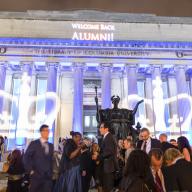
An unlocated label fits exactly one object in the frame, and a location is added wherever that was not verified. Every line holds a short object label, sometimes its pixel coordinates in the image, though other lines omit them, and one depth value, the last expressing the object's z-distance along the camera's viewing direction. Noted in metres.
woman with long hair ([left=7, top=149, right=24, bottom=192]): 8.73
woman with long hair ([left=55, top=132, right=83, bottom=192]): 7.64
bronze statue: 12.59
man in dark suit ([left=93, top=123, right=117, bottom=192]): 8.03
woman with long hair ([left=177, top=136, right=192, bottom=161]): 6.71
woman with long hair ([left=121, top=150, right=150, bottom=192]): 3.84
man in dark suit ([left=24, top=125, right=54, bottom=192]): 6.64
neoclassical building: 31.31
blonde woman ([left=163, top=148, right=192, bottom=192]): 4.74
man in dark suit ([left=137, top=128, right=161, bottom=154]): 8.36
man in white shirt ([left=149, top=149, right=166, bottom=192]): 5.10
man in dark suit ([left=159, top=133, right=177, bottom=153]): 8.89
